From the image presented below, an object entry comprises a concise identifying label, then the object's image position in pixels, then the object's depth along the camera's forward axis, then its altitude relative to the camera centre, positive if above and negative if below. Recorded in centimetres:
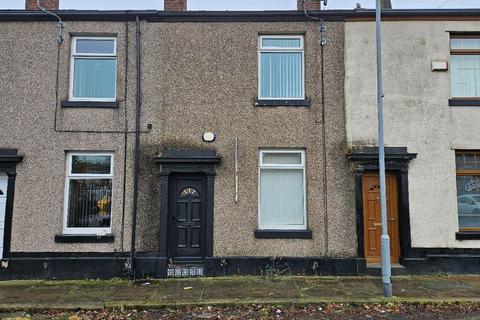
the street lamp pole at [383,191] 704 +32
